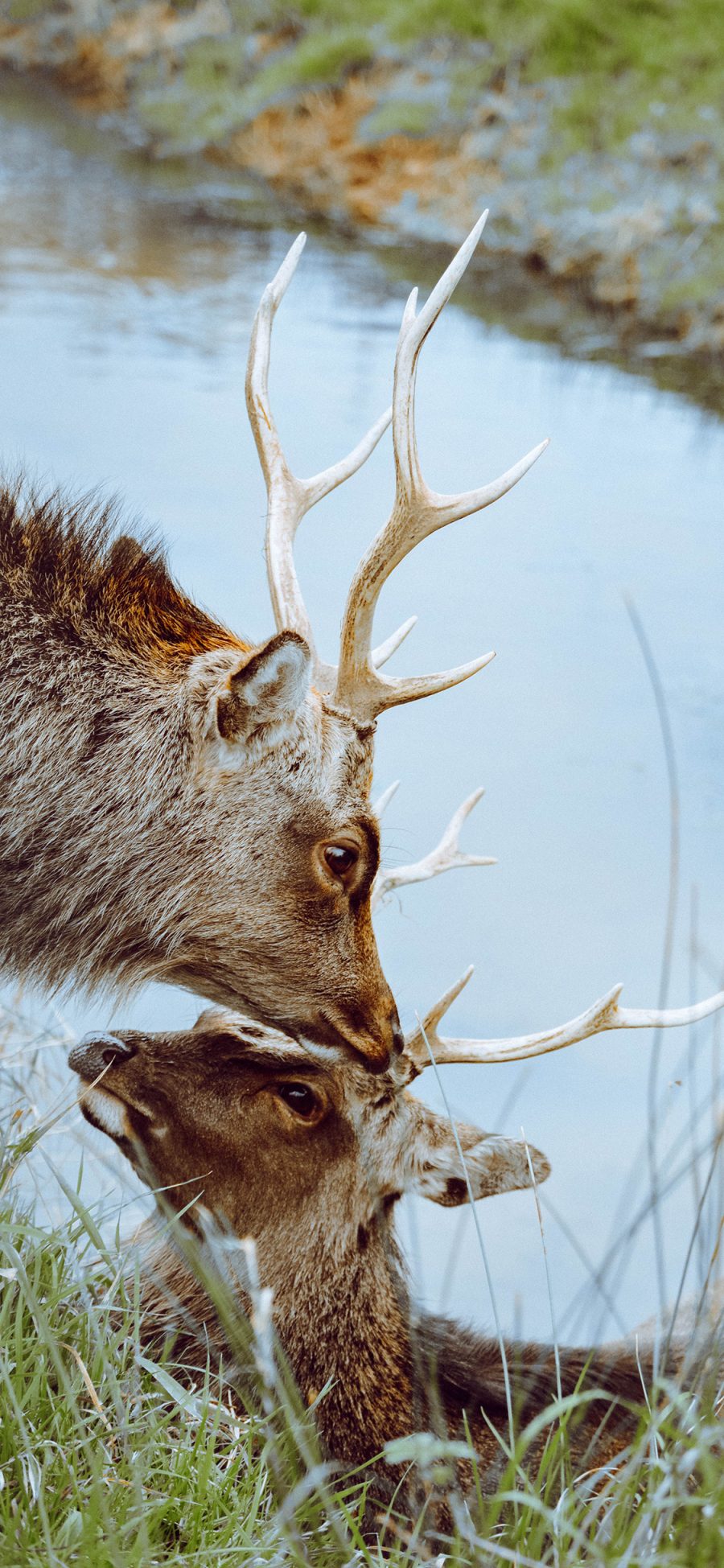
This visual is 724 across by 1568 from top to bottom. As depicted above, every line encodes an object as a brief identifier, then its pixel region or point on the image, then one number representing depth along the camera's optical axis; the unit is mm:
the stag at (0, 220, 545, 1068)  4465
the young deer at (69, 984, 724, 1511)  4641
